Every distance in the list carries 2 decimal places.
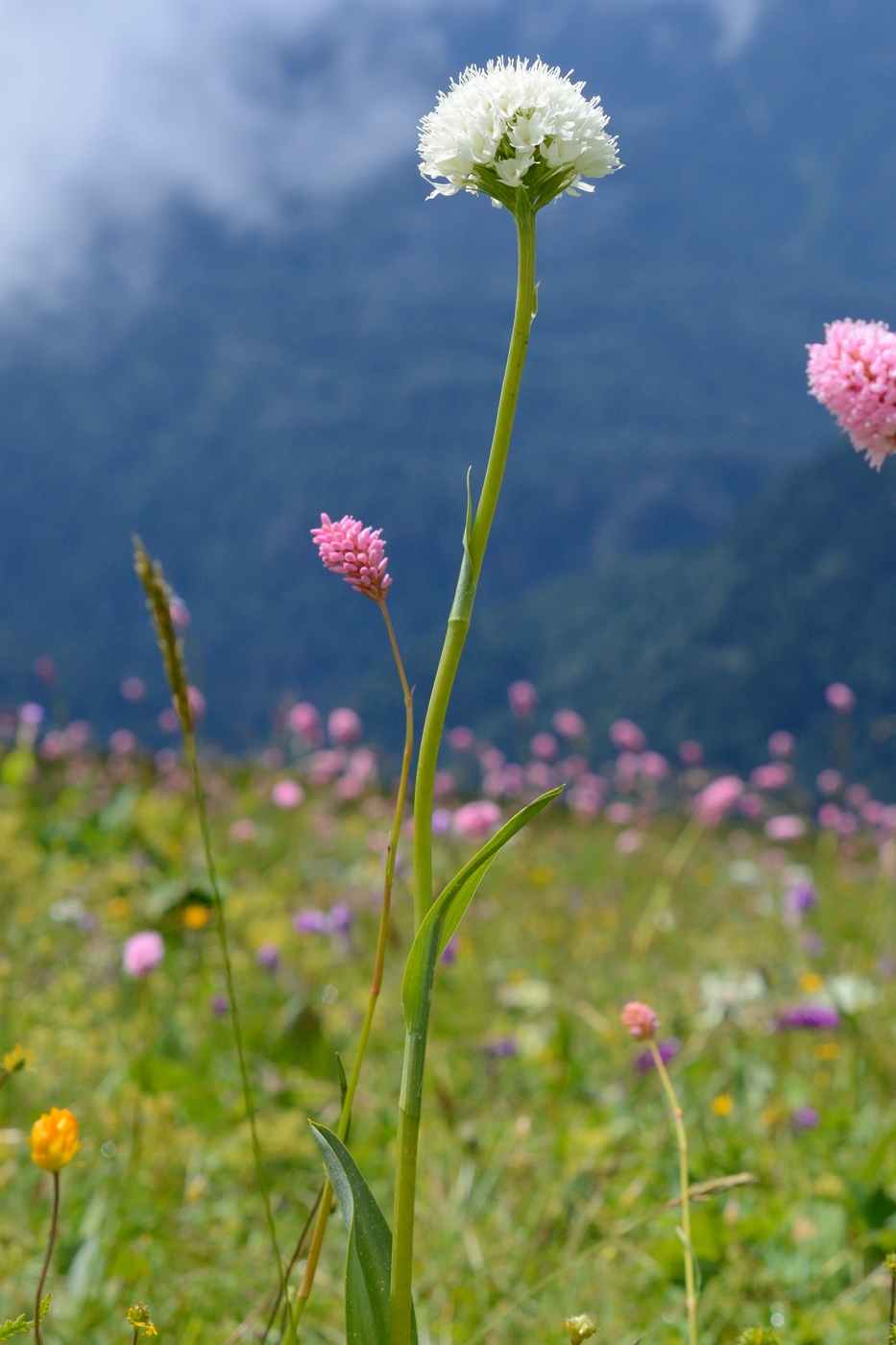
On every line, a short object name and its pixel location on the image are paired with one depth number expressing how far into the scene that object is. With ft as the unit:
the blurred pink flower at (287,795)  12.66
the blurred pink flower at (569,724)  17.19
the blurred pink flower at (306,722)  14.99
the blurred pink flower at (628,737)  16.78
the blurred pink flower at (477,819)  9.09
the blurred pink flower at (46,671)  17.38
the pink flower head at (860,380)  2.88
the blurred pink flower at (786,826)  15.38
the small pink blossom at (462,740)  19.33
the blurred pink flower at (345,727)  14.20
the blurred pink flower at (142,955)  5.95
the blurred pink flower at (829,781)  13.51
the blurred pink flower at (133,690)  21.97
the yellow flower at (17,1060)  3.41
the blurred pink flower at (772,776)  14.30
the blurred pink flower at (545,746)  19.56
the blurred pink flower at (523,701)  15.70
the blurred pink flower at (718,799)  11.18
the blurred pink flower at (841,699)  12.27
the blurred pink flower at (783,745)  14.20
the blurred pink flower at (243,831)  14.94
